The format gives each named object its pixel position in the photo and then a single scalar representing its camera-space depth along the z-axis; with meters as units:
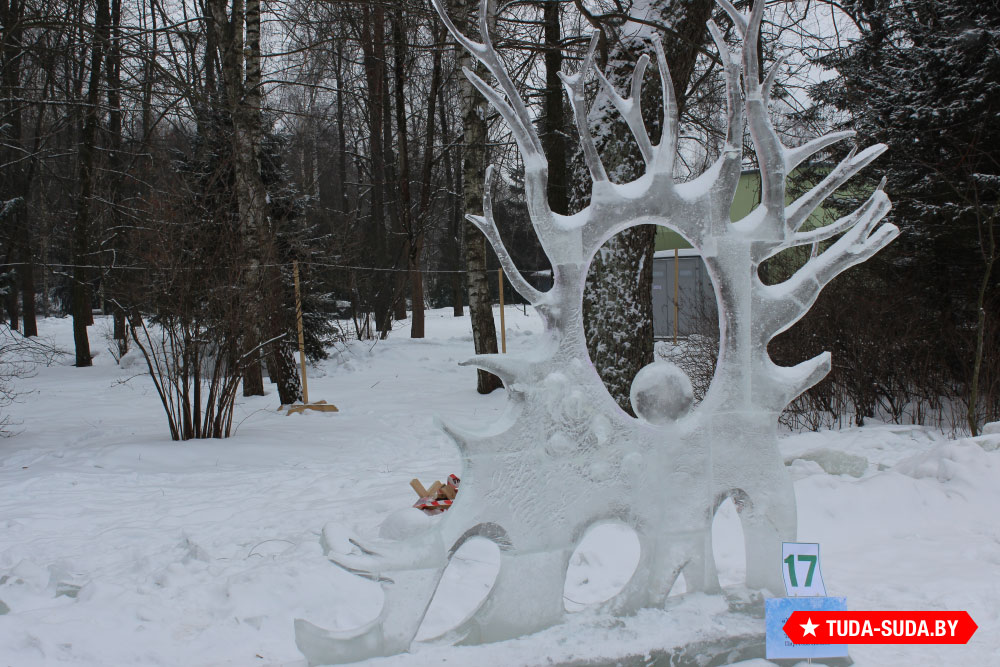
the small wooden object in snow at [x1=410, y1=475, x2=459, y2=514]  4.66
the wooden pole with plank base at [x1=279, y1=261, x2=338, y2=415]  9.13
